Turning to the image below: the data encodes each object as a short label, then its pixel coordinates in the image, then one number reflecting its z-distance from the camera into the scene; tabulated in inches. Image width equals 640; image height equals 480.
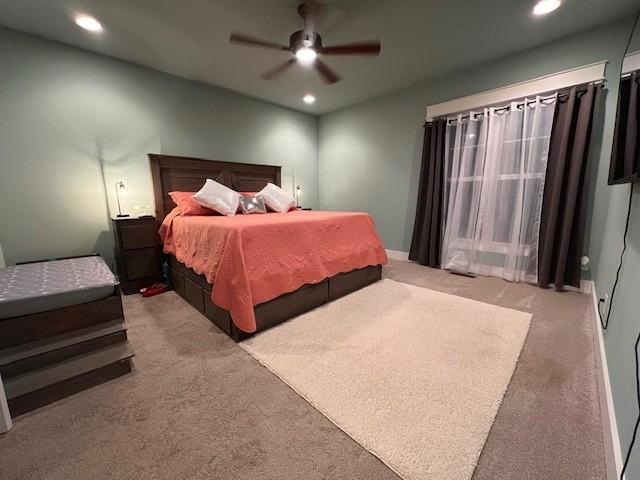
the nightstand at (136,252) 110.1
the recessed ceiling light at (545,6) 82.6
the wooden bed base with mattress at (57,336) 51.0
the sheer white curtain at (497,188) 114.3
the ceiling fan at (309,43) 83.8
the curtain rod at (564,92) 98.0
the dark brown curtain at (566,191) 101.4
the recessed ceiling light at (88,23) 89.7
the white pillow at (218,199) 119.8
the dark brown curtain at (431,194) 141.2
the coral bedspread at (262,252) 72.4
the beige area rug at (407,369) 43.5
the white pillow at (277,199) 143.9
